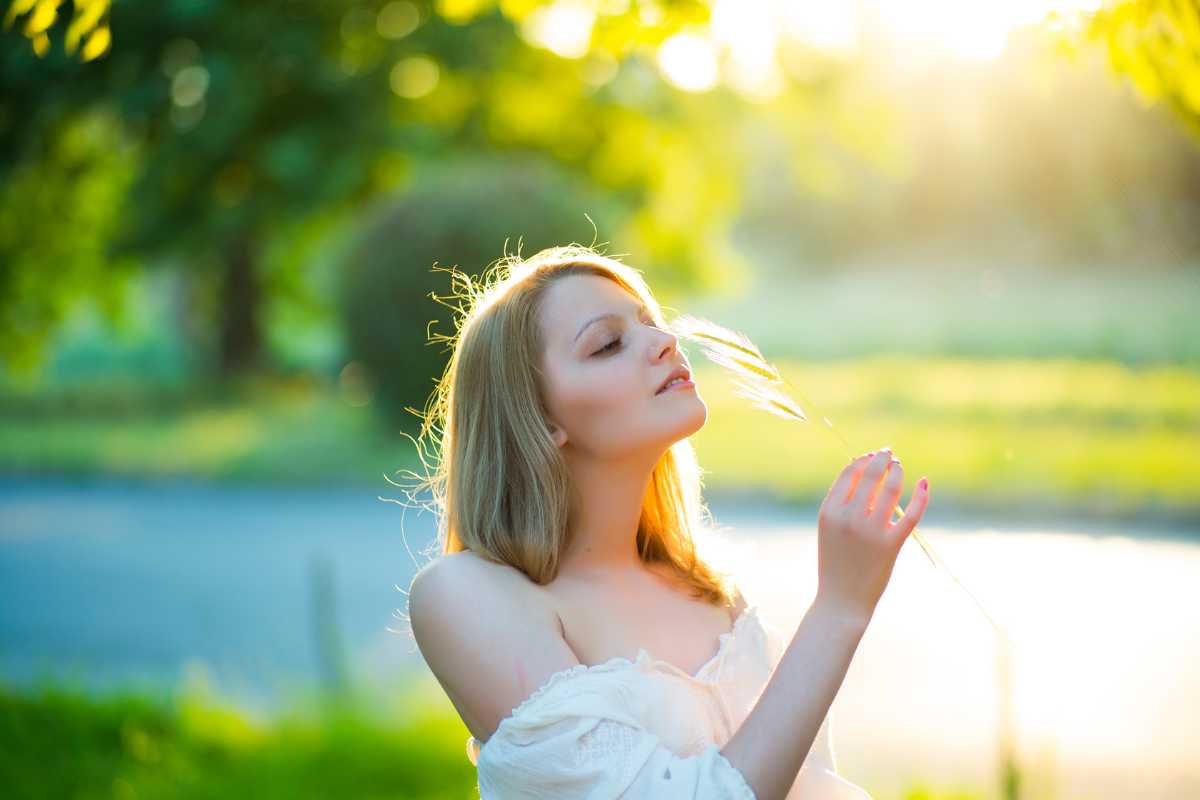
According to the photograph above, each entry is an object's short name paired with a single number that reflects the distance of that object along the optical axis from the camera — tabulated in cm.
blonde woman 228
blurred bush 1438
